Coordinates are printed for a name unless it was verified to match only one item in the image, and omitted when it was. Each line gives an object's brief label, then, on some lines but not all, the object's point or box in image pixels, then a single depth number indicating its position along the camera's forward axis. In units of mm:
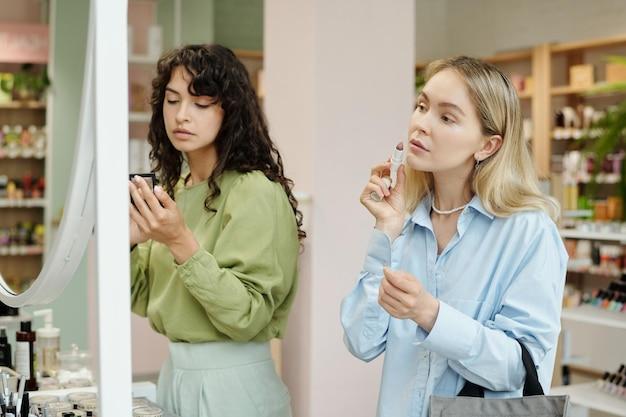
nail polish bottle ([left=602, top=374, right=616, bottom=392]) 5078
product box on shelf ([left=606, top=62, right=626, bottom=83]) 8109
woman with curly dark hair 2314
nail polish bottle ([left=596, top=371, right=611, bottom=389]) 5137
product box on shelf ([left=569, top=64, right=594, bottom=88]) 8445
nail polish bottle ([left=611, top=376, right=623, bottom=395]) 5016
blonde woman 1844
